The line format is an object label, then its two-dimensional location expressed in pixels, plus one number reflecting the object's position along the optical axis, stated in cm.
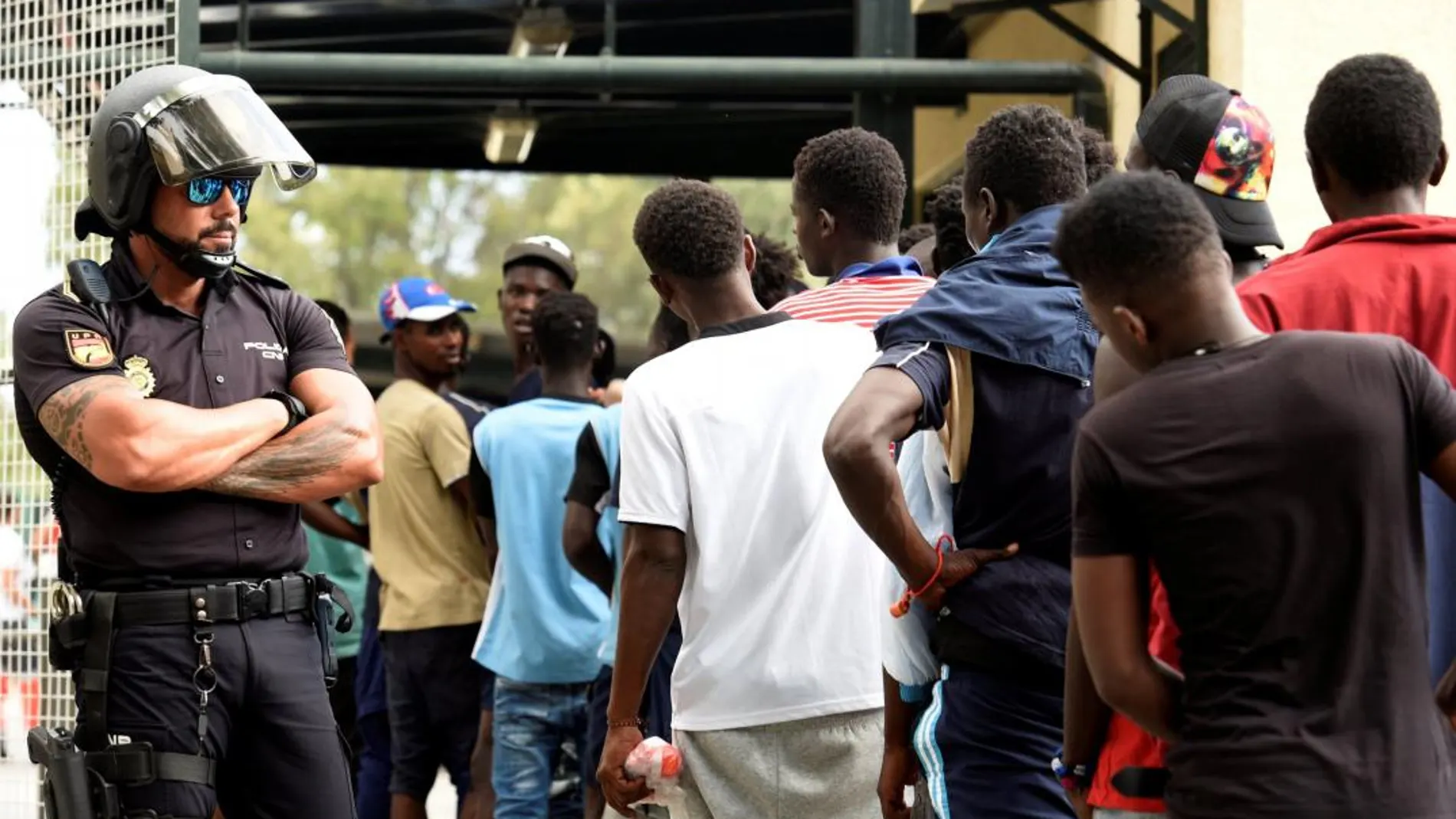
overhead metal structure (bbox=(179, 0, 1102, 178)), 841
